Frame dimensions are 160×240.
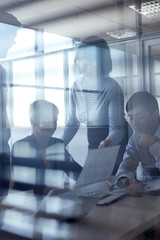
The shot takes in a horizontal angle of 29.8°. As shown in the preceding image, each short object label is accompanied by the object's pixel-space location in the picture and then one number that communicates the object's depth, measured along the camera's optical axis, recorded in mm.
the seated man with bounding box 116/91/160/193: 1238
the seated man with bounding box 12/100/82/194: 1223
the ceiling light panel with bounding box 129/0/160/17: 1921
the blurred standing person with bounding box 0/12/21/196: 1203
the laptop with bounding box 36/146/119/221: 673
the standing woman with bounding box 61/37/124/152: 1387
